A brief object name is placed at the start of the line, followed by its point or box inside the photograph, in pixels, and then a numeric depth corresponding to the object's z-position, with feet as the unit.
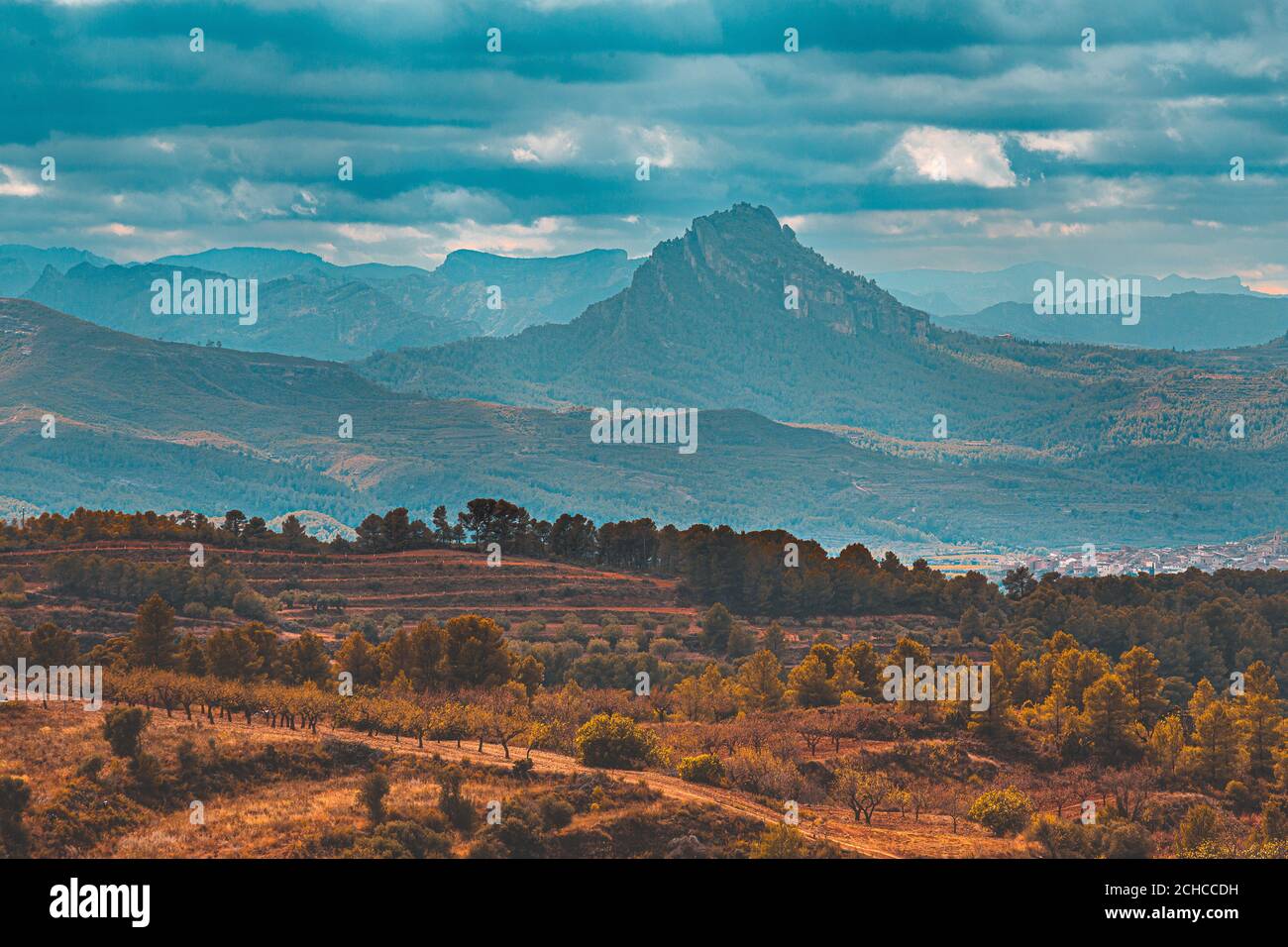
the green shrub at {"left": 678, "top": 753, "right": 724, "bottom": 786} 234.17
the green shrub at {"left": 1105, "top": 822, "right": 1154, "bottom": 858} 207.82
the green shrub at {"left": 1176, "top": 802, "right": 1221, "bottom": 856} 221.87
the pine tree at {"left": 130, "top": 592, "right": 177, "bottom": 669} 296.51
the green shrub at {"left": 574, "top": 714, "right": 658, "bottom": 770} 243.40
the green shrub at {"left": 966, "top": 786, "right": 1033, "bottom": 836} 229.66
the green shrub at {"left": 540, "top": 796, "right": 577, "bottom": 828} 193.77
